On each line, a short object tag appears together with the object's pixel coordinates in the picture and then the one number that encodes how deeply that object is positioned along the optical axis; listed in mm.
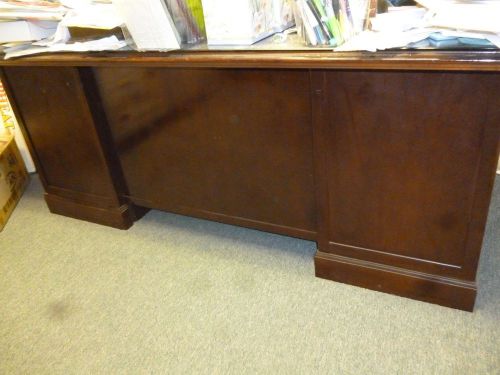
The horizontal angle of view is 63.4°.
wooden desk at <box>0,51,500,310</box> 1016
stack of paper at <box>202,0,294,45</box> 1164
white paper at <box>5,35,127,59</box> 1415
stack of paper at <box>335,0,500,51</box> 889
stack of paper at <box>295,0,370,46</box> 1044
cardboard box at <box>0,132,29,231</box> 1955
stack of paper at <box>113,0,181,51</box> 1226
